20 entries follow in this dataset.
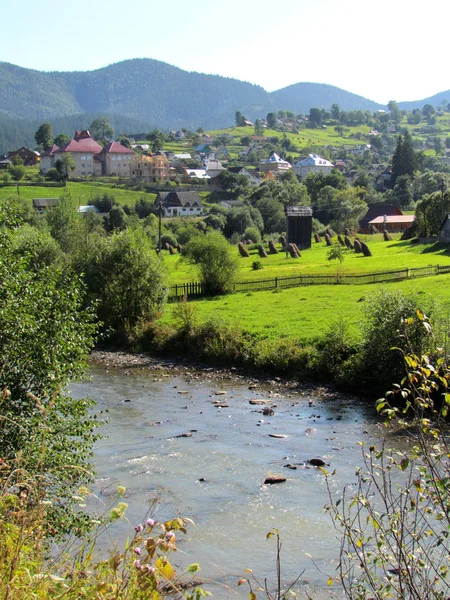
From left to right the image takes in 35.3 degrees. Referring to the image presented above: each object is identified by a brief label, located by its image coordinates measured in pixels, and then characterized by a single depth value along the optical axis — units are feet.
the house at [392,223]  352.08
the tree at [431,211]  250.16
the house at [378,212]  394.32
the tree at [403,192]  505.25
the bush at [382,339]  97.25
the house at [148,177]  626.72
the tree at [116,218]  400.26
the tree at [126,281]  151.02
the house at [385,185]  622.62
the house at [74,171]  634.35
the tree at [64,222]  275.49
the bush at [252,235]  336.70
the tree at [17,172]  571.69
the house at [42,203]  438.40
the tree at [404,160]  603.26
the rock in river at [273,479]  66.69
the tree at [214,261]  181.68
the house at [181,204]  484.33
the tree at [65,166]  580.71
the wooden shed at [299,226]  280.51
